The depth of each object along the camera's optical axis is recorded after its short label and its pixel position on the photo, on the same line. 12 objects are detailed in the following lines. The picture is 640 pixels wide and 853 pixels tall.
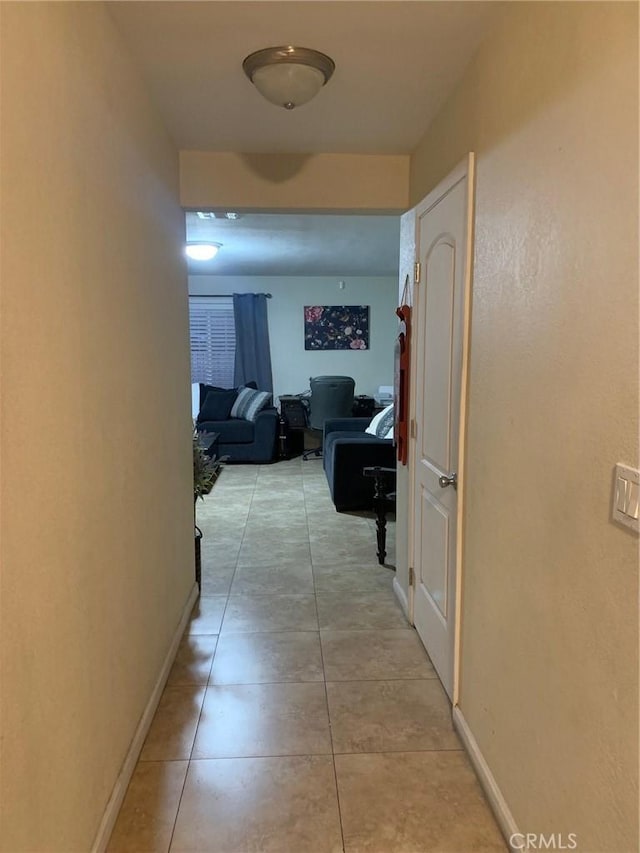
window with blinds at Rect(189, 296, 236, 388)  7.81
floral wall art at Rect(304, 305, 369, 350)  7.86
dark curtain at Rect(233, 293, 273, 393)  7.68
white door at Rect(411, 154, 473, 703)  2.03
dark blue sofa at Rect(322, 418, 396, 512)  4.68
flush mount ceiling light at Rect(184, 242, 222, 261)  5.34
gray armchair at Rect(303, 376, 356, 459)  6.75
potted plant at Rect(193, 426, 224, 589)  3.37
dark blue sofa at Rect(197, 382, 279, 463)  6.79
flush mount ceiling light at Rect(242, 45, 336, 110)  1.84
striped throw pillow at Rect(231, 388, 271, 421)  6.95
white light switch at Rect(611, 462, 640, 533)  1.01
